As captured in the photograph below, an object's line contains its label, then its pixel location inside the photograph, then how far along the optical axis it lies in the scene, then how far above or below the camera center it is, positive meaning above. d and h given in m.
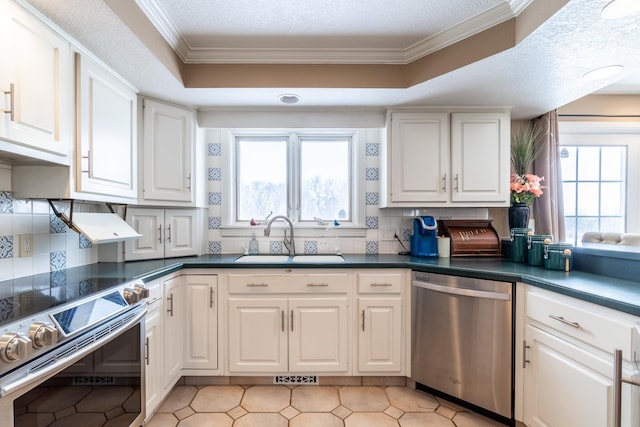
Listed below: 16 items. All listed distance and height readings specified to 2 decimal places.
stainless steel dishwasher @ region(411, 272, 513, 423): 1.69 -0.78
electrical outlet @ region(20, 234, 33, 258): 1.55 -0.18
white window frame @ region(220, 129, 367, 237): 2.63 +0.17
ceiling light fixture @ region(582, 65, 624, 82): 1.76 +0.86
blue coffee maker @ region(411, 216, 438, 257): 2.40 -0.20
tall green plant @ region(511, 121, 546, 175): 2.50 +0.56
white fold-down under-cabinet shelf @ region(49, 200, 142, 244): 1.61 -0.09
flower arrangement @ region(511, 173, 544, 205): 2.39 +0.20
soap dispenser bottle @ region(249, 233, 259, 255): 2.57 -0.31
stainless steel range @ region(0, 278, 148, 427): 0.91 -0.53
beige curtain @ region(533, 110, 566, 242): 2.53 +0.23
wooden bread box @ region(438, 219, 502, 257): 2.40 -0.20
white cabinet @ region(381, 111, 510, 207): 2.34 +0.49
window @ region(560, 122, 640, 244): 2.66 +0.33
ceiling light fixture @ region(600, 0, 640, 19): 1.24 +0.87
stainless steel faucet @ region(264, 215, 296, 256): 2.48 -0.24
